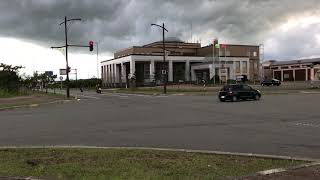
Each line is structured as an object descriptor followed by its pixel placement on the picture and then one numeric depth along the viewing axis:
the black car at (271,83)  94.34
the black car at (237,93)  44.41
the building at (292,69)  133.75
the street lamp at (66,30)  56.66
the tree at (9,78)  81.31
